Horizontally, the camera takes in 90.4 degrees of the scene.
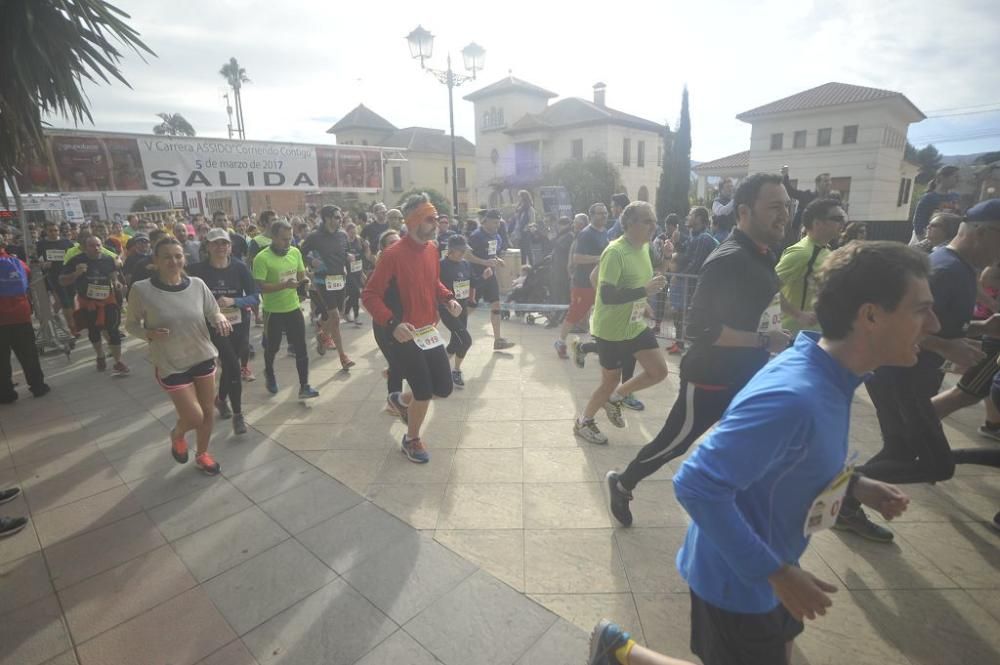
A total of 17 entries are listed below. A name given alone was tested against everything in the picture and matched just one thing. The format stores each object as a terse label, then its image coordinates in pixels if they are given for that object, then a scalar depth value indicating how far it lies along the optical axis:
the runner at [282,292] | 5.60
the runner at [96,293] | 7.02
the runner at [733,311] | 2.72
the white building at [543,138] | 44.78
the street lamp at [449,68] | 12.32
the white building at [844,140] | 34.91
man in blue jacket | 1.31
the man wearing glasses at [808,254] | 3.65
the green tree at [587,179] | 38.62
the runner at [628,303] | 4.13
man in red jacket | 4.06
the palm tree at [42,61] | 3.81
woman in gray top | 3.83
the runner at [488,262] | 7.87
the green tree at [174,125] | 57.14
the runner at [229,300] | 4.89
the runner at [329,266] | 6.98
